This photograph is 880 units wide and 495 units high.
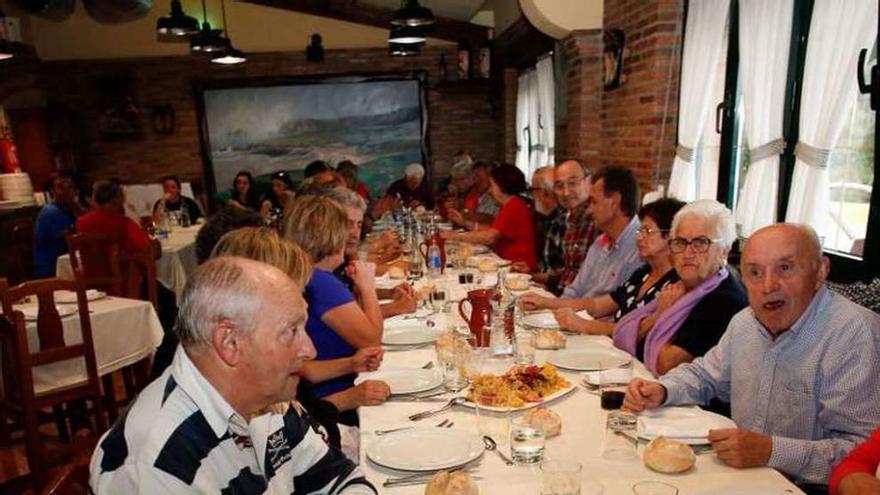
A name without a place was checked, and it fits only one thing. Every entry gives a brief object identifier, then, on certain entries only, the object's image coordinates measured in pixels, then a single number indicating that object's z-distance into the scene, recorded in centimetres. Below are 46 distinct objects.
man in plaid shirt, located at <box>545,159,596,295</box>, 391
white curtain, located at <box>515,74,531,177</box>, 826
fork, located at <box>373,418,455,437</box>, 163
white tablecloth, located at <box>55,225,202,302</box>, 539
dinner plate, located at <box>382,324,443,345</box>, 240
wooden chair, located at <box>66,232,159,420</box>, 424
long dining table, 135
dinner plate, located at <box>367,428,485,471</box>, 143
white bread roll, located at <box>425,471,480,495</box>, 128
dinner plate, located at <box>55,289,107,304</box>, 362
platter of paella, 171
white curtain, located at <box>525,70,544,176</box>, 763
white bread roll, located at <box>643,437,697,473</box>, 139
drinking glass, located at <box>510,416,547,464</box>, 145
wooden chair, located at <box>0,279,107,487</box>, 288
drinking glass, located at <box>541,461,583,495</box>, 128
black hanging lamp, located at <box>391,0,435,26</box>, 502
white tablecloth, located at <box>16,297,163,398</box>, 323
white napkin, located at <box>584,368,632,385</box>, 188
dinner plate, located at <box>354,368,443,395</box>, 189
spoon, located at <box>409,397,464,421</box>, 172
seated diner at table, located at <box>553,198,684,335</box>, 252
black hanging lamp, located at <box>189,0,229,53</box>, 627
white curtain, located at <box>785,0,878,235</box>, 272
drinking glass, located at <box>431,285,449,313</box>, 287
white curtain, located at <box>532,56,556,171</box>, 679
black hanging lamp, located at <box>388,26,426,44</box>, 561
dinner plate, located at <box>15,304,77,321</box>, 332
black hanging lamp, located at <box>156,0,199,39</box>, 587
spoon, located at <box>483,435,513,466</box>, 149
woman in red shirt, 488
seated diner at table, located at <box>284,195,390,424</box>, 217
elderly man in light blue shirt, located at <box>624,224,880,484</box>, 160
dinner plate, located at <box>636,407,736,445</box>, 152
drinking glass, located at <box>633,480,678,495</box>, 125
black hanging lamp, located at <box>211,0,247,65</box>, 691
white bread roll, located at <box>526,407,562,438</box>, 156
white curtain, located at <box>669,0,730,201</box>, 387
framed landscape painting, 945
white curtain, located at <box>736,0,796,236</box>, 326
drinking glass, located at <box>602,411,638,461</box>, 147
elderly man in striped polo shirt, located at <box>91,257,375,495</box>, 105
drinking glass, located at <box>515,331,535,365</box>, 207
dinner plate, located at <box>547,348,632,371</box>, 204
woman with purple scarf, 212
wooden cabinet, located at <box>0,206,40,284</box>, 695
